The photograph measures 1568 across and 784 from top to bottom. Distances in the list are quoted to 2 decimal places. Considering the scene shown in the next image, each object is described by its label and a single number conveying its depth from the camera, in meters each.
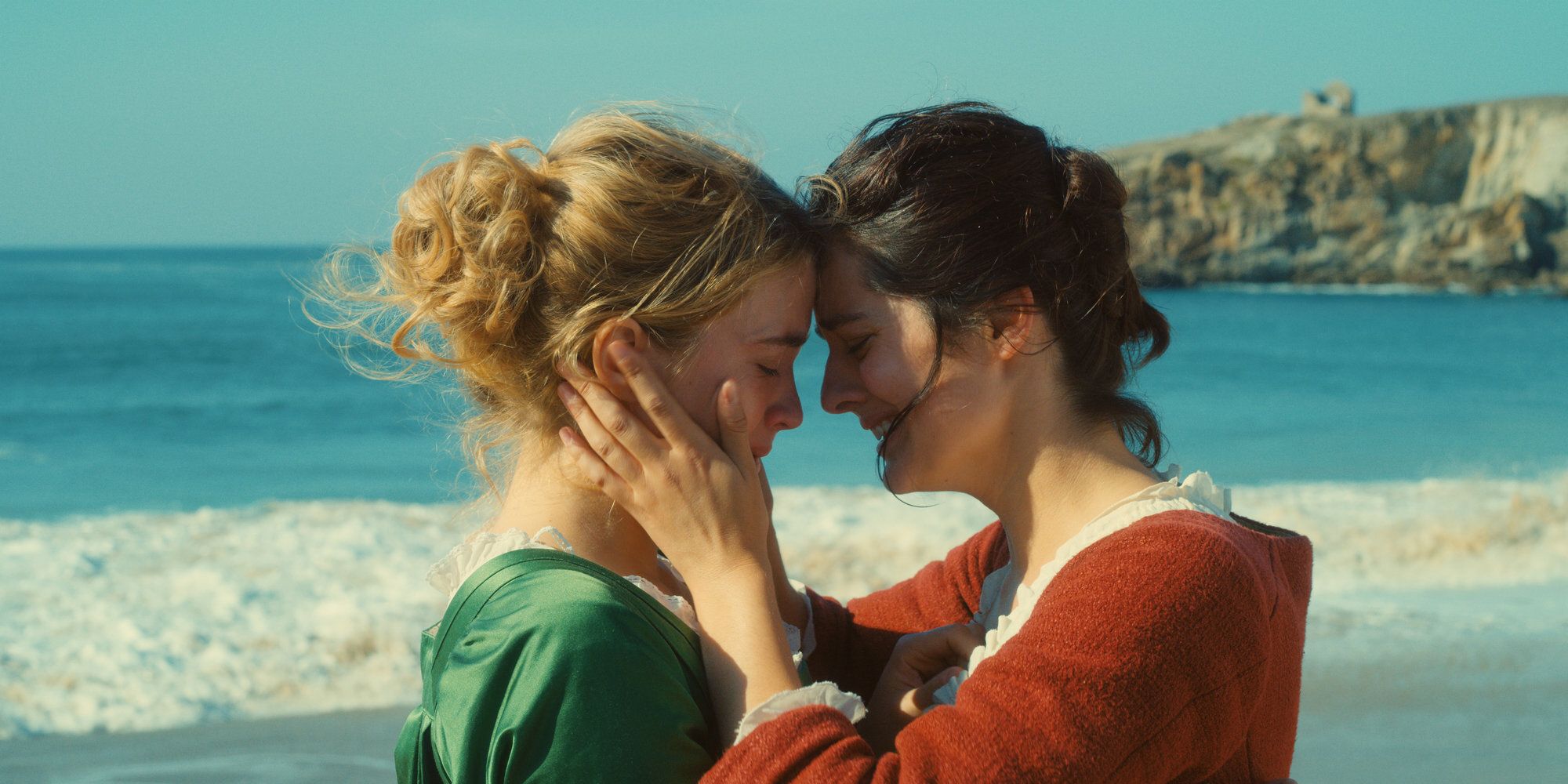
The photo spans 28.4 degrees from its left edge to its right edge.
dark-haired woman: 1.87
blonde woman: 1.90
